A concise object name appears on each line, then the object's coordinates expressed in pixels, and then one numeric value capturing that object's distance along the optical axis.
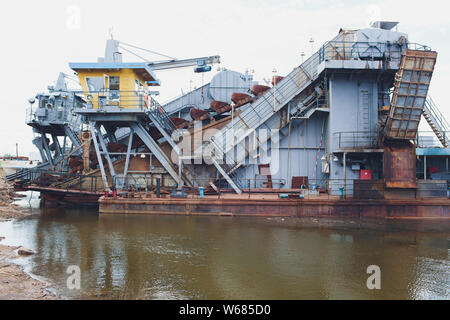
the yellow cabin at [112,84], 18.50
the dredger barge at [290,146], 15.33
